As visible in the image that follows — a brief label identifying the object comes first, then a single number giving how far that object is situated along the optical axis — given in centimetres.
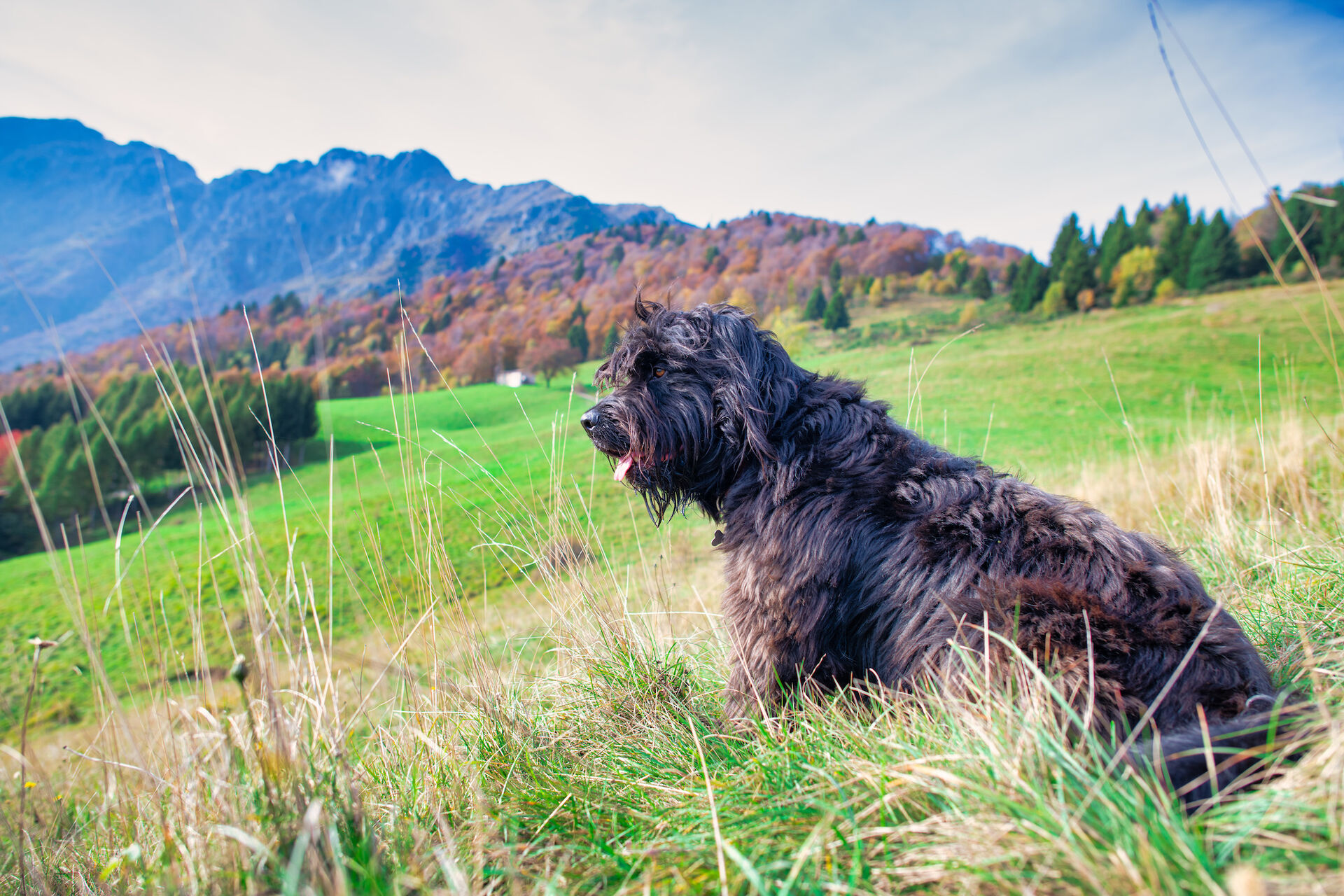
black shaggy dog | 185
